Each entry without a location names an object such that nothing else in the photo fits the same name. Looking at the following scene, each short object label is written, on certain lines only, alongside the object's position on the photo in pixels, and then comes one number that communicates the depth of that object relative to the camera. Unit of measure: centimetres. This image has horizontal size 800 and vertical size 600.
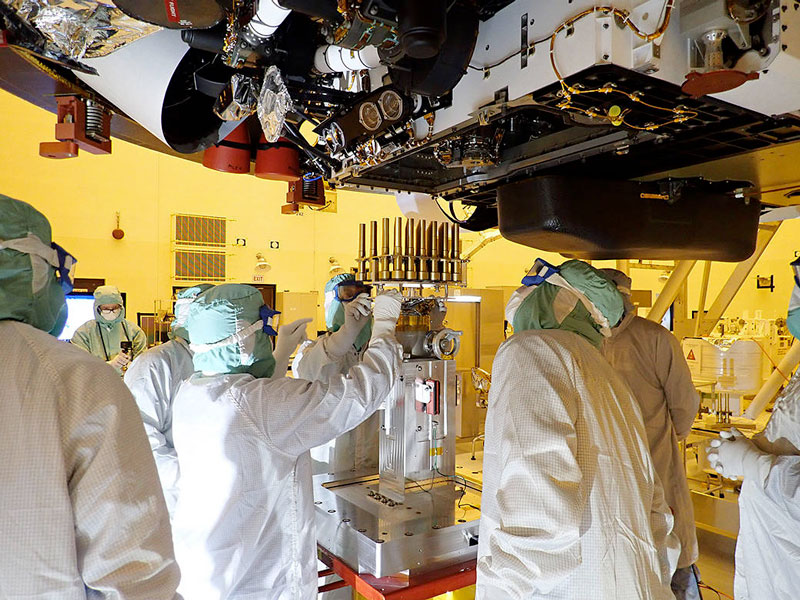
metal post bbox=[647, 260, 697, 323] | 423
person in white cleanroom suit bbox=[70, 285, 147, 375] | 441
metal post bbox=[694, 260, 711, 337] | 489
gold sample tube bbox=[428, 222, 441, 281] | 239
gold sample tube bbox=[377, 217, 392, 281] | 239
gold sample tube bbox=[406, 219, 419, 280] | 236
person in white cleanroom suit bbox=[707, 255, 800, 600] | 180
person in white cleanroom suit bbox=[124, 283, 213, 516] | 234
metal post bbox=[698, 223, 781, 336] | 408
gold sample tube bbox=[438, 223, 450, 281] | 241
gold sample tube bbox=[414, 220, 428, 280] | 237
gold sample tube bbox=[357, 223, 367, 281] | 256
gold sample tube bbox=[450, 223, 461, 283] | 246
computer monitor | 541
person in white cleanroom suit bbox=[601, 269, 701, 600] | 246
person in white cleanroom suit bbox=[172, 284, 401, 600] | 173
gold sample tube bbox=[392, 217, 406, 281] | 235
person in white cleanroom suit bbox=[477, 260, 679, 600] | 137
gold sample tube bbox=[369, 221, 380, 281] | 245
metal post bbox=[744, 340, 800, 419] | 438
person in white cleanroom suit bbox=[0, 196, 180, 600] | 95
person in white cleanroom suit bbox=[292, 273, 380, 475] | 257
